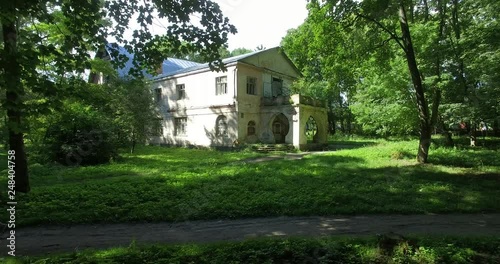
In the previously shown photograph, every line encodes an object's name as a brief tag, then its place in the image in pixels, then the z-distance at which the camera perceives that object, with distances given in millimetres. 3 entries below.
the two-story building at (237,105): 23812
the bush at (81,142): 15492
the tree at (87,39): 3869
